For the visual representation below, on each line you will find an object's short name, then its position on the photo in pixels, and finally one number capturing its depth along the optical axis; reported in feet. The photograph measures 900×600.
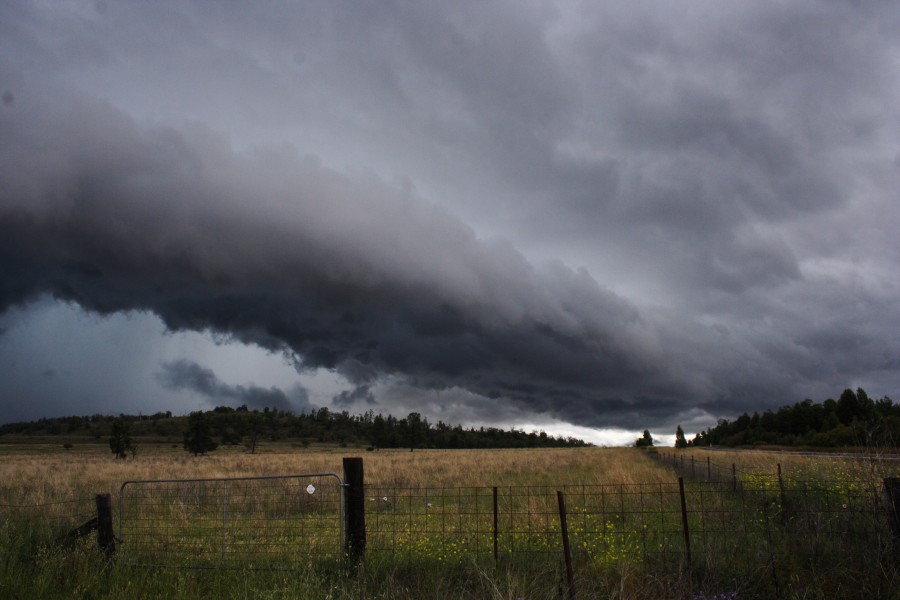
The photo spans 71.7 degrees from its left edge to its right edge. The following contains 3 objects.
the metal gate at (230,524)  33.86
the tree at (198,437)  250.98
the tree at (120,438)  234.89
